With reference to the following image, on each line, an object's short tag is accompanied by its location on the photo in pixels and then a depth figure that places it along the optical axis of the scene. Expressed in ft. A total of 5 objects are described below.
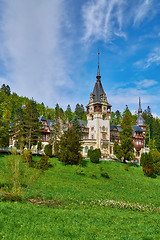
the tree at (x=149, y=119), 301.92
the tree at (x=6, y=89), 409.53
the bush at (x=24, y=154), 92.11
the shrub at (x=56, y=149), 128.52
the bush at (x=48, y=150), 128.47
